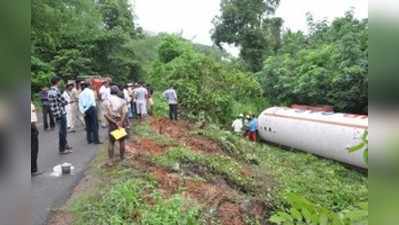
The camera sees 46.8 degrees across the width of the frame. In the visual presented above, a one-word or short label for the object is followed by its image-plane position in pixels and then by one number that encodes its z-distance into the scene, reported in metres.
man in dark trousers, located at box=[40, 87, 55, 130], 13.92
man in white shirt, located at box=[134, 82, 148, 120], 16.38
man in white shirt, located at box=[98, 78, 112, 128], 12.92
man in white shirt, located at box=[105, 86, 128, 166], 9.15
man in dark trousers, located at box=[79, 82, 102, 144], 11.30
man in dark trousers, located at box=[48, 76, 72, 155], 10.08
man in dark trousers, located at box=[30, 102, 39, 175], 7.12
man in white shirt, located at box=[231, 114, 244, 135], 19.02
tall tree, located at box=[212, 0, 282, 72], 31.44
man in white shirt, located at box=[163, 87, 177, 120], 17.59
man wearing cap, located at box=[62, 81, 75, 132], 13.25
